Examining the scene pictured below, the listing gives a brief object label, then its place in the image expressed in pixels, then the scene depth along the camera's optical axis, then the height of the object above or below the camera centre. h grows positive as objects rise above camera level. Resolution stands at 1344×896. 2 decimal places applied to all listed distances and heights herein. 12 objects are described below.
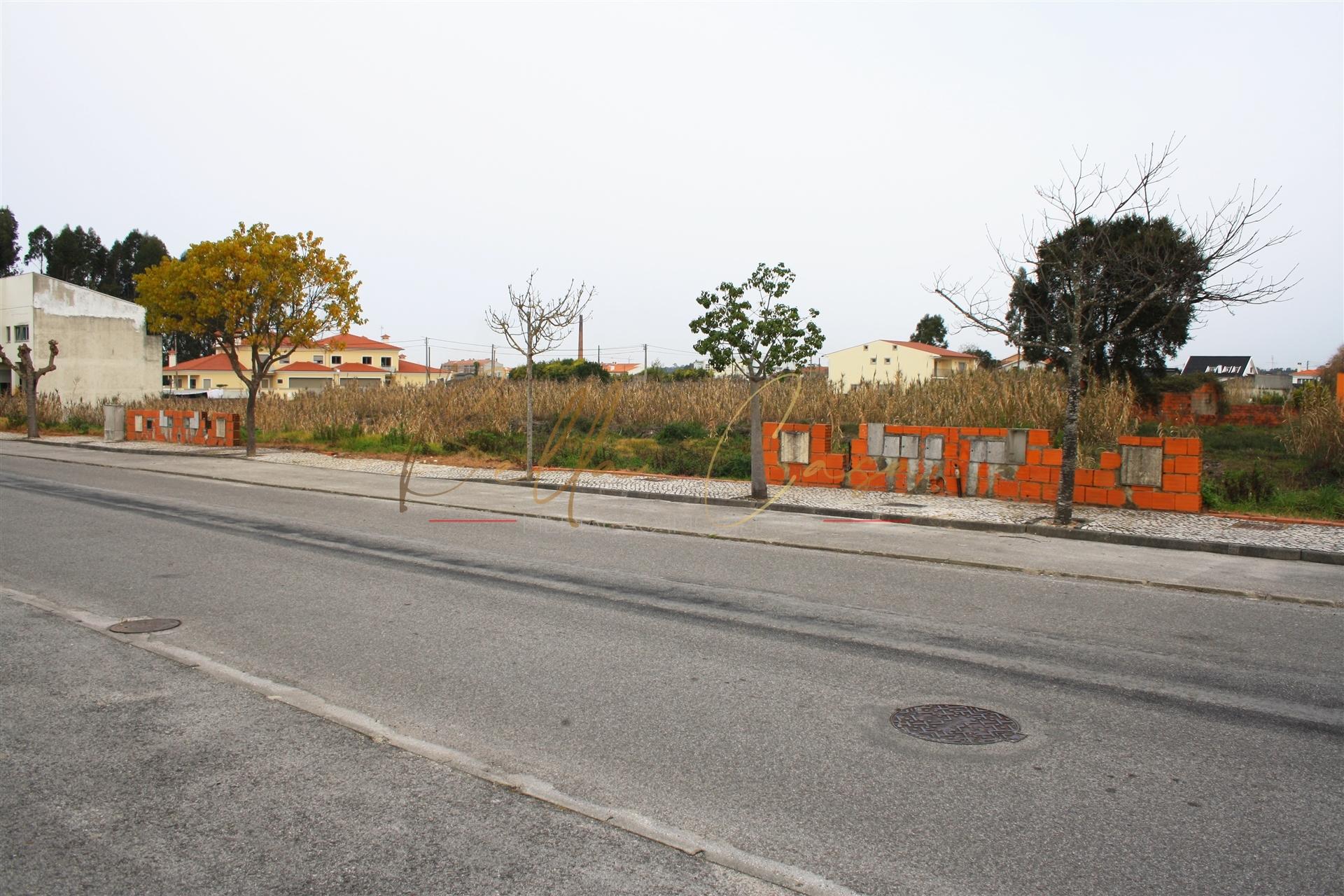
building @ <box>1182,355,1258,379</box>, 89.02 +8.67
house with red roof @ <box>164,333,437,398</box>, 87.75 +5.84
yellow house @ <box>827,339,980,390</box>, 69.69 +6.52
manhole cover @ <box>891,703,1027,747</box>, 4.84 -1.52
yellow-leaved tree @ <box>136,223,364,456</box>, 25.53 +3.78
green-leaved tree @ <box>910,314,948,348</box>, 84.50 +10.21
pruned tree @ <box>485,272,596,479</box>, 19.83 +2.49
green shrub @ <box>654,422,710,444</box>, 24.43 +0.13
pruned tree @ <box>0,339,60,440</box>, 35.22 +1.83
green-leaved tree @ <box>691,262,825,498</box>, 16.20 +1.88
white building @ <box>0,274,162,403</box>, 51.66 +5.13
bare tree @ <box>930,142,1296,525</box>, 12.80 +2.33
